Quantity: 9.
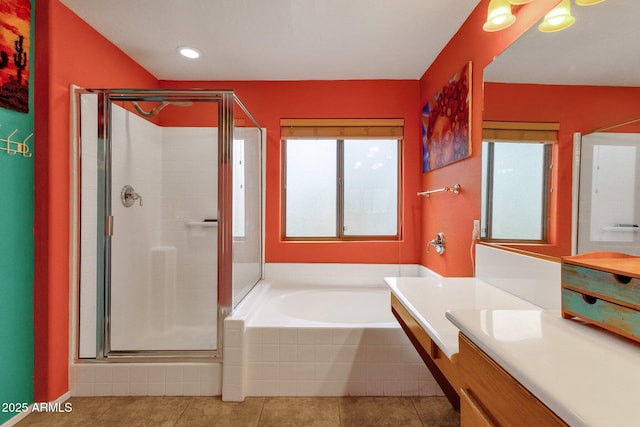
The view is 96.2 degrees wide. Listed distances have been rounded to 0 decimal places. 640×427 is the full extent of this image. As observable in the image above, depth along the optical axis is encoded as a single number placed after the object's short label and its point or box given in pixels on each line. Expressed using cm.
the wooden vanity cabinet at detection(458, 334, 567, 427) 50
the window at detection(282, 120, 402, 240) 272
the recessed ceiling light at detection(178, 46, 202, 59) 213
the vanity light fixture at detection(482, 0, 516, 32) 126
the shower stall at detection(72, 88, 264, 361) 175
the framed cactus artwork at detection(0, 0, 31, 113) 142
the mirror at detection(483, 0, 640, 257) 87
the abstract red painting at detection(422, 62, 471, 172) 175
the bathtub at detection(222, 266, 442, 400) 170
